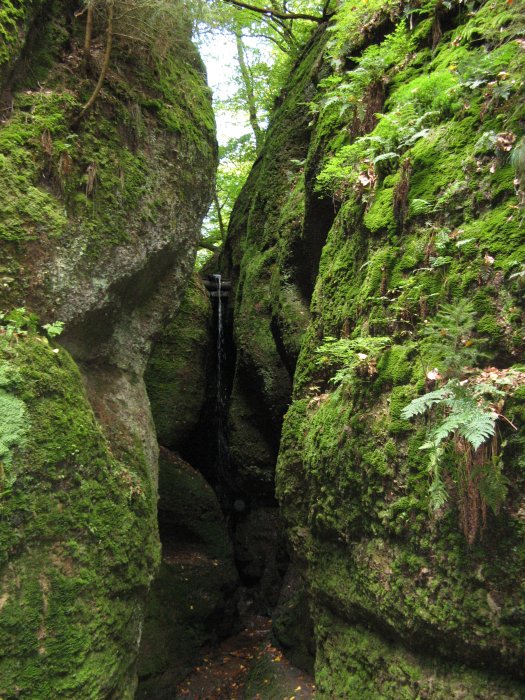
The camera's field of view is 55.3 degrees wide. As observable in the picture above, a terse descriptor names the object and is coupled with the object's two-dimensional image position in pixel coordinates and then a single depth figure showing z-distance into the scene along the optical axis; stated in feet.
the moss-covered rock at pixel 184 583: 24.90
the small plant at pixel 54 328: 16.03
